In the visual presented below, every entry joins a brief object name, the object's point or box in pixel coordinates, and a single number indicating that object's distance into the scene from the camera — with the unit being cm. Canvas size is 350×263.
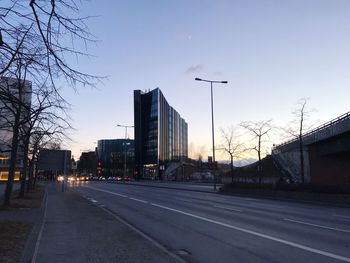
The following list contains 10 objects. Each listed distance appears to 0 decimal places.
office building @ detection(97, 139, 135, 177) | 16950
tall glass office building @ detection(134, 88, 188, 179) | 14938
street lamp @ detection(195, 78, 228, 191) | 5344
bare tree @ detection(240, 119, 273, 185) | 4870
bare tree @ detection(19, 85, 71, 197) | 2186
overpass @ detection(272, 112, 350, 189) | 4052
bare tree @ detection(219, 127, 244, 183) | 5912
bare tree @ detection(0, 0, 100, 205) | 702
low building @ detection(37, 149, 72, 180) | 3847
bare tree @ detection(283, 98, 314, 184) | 4419
